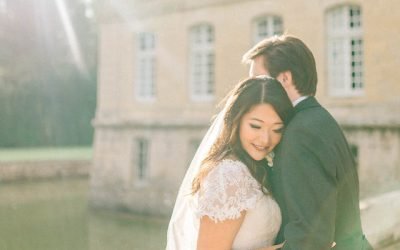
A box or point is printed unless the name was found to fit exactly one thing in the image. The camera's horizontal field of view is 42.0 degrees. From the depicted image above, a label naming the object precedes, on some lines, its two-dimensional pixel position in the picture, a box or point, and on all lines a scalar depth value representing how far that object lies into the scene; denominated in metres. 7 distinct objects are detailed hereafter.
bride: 2.18
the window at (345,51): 11.82
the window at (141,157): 15.77
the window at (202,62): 14.59
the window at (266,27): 13.21
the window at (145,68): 15.87
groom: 2.12
